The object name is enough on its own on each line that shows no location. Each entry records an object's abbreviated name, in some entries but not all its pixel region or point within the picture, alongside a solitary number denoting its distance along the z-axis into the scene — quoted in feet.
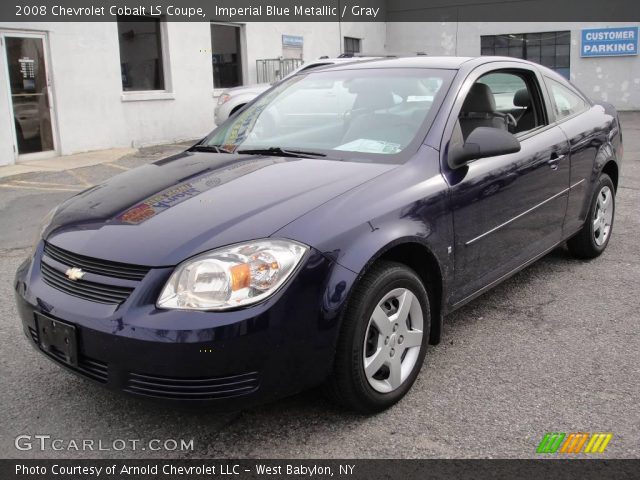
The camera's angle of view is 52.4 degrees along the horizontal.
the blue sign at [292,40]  57.18
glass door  36.63
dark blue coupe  7.98
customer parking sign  64.80
